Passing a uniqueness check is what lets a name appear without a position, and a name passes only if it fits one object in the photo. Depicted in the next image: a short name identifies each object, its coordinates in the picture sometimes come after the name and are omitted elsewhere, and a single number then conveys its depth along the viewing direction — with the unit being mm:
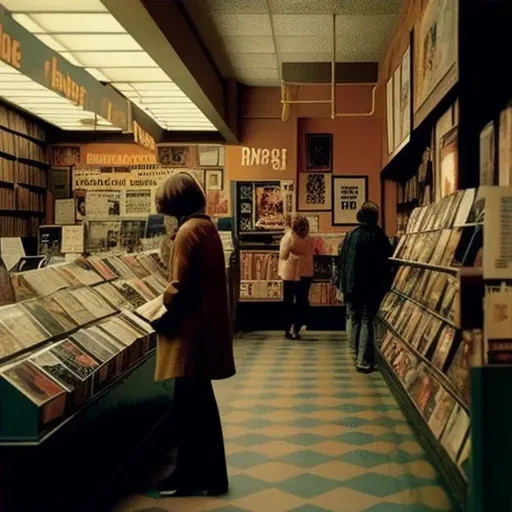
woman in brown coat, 3232
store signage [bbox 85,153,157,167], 10086
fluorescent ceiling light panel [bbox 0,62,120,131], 6690
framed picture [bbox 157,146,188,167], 10086
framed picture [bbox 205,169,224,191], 9953
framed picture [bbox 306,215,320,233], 9820
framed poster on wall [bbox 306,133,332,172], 9852
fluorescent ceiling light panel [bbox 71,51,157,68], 6199
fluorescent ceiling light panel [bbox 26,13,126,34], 5242
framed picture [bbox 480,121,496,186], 4062
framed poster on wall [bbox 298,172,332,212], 9844
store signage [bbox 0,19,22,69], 4101
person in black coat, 6398
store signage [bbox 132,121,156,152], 7293
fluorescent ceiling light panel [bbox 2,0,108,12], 4941
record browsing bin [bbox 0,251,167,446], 2441
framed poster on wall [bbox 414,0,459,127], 4109
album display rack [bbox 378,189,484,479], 2350
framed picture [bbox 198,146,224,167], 9984
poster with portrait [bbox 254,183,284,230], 9867
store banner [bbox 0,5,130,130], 4227
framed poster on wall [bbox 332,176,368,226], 9781
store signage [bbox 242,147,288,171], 9844
